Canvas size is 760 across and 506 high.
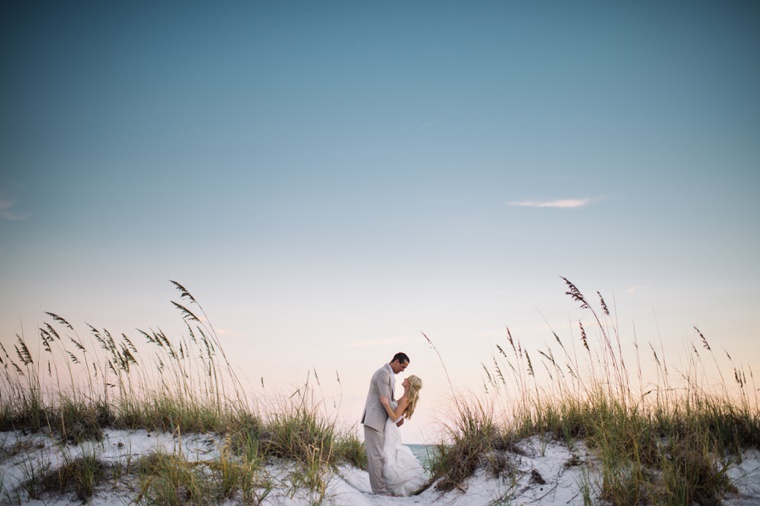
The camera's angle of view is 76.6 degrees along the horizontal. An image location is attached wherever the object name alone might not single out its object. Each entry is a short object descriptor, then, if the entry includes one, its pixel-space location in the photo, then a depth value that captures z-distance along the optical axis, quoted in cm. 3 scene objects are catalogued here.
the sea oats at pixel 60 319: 866
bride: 720
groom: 737
